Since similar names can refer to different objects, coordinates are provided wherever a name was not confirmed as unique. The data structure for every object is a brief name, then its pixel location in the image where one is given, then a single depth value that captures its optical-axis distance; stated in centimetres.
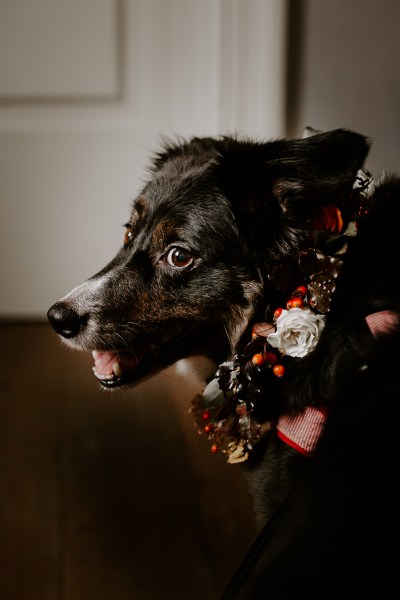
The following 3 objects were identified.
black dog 94
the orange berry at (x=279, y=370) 97
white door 191
